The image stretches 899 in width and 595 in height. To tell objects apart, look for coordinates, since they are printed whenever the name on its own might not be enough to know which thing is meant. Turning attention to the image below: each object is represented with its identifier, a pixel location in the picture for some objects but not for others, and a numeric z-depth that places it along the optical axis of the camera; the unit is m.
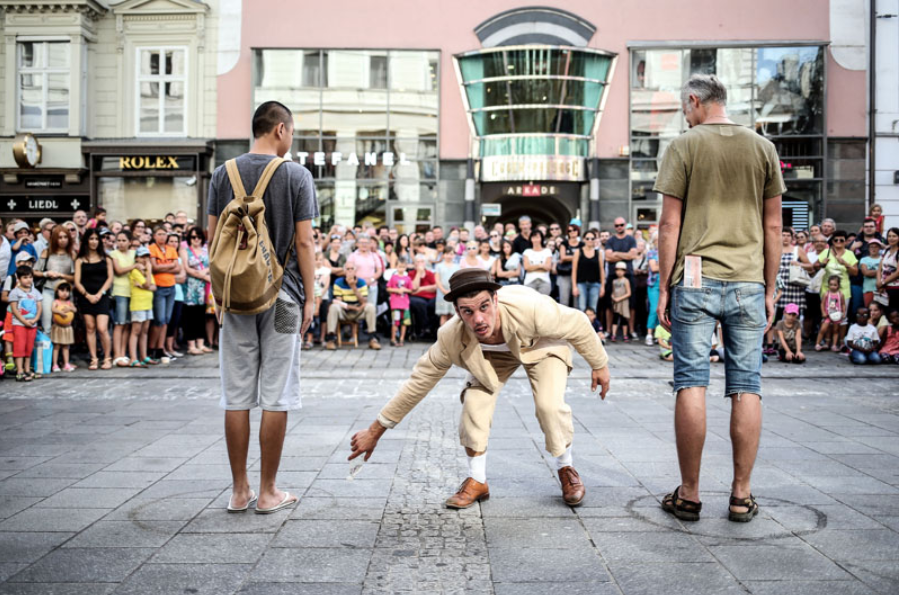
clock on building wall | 22.91
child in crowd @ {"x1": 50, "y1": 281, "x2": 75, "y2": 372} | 10.31
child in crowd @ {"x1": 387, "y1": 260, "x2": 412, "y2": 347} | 13.70
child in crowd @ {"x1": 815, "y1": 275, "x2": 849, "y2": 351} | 12.93
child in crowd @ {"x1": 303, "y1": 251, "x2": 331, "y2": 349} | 13.16
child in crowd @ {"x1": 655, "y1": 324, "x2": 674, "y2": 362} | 11.56
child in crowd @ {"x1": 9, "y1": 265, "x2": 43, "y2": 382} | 9.65
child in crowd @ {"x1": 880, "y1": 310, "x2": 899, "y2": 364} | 11.62
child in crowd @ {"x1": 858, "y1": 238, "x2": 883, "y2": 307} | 12.93
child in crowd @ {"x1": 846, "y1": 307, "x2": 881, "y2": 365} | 11.47
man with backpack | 3.98
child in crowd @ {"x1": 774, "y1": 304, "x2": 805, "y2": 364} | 11.80
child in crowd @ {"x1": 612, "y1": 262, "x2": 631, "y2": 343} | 14.04
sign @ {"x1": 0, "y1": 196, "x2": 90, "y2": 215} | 24.02
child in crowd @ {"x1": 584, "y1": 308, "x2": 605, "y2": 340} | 13.66
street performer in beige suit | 3.85
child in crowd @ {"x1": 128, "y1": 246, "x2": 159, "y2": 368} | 11.04
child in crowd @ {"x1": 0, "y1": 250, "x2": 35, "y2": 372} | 9.68
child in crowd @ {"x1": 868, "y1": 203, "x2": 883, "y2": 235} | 14.51
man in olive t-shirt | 3.94
